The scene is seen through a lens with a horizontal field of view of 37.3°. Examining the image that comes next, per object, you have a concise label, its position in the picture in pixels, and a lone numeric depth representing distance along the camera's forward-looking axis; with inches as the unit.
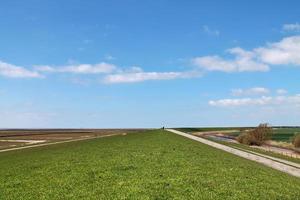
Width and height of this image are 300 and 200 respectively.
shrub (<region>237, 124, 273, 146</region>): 3981.3
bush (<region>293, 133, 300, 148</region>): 3345.7
